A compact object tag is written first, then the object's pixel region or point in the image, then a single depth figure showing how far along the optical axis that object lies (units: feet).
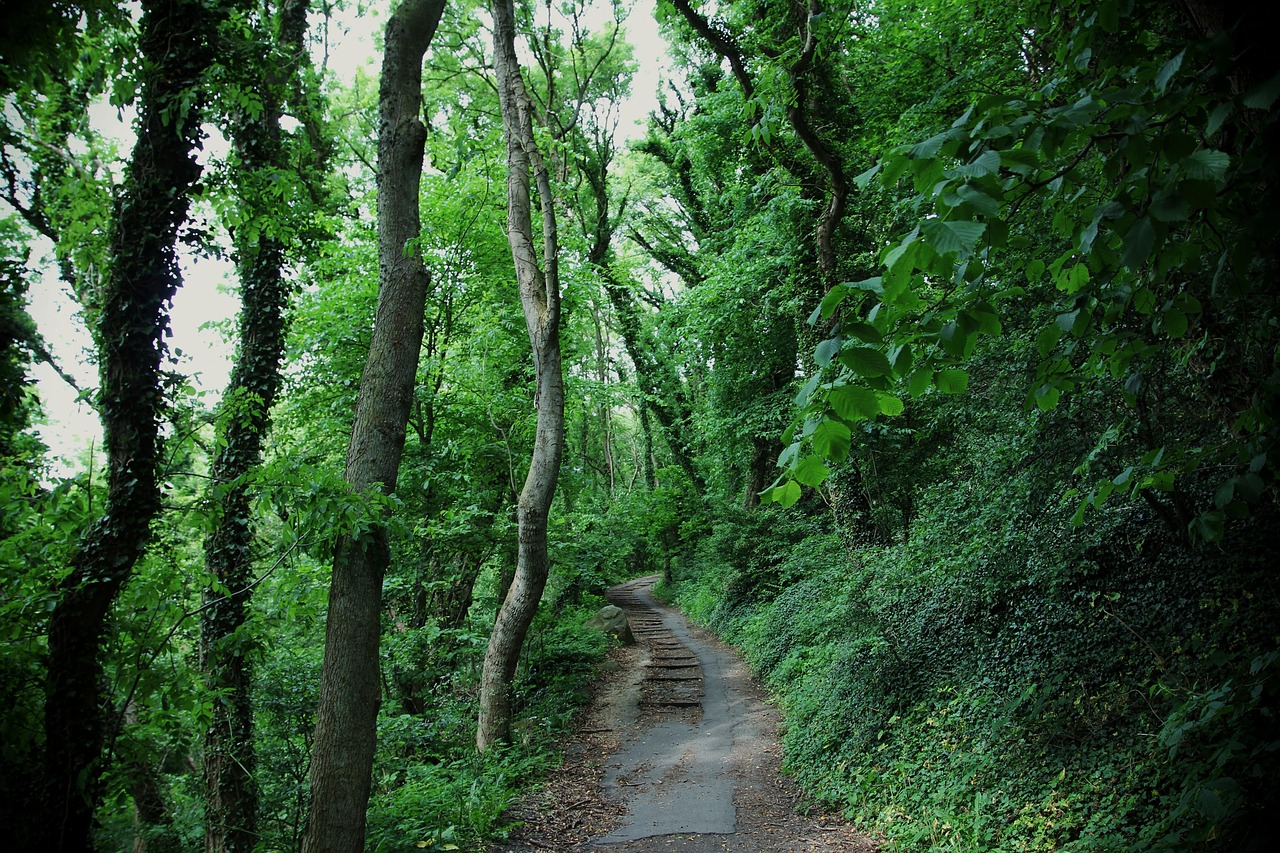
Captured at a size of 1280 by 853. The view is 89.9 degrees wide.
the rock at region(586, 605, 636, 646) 46.24
